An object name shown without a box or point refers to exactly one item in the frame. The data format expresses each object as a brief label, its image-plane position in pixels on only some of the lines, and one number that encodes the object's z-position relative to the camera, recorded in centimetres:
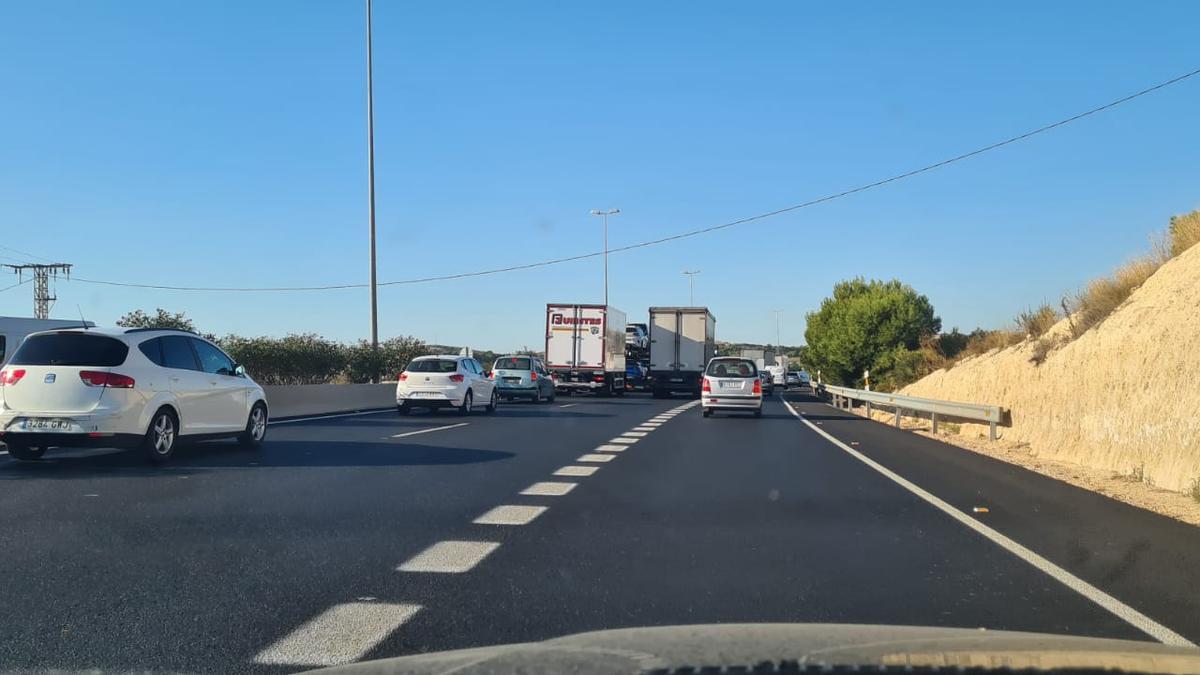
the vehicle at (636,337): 5322
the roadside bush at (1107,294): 1969
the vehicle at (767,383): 4932
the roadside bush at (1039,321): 2479
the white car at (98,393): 1145
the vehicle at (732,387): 2559
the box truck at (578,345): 4362
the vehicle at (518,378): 3438
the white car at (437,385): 2462
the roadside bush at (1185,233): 2048
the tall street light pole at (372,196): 3192
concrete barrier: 2375
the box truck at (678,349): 4366
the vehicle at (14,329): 2739
